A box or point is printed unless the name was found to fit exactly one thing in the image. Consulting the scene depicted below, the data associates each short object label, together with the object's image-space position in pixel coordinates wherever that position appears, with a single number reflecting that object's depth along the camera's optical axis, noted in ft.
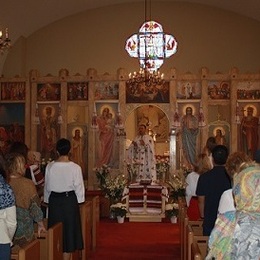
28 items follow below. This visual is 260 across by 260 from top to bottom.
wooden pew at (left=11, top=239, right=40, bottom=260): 14.65
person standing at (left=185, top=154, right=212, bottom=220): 26.22
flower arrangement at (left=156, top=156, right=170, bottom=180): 55.01
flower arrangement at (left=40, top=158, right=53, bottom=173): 51.35
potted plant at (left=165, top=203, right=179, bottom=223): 44.96
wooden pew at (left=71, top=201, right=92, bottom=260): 27.58
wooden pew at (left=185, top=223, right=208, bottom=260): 16.81
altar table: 45.62
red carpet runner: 31.32
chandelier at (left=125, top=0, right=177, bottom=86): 60.59
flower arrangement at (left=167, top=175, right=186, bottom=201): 46.32
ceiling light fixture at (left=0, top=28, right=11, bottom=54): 33.77
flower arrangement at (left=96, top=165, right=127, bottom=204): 46.91
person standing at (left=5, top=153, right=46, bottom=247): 18.13
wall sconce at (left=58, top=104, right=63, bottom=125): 55.83
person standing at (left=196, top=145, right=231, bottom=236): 18.67
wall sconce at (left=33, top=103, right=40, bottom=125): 56.18
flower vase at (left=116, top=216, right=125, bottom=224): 44.57
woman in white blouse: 23.58
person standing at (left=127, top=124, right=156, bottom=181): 53.01
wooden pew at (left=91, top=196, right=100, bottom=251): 31.96
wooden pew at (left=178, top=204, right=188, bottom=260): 25.38
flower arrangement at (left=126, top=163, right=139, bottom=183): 53.26
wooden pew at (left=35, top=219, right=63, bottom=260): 18.79
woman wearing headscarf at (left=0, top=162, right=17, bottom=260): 14.46
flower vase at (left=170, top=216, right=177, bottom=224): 45.07
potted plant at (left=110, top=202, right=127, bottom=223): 44.50
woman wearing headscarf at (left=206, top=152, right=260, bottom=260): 10.58
